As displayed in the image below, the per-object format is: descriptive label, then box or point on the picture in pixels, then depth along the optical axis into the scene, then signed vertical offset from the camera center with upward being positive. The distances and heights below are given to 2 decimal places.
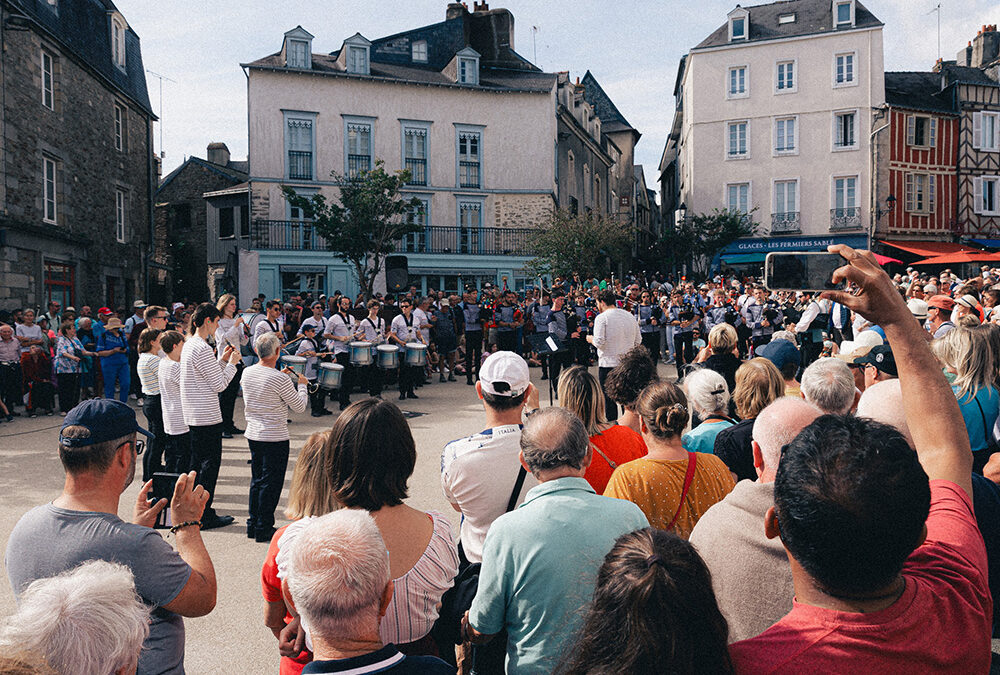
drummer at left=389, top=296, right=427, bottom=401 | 13.36 -0.61
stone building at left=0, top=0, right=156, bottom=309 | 16.89 +4.53
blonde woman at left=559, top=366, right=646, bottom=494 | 3.69 -0.71
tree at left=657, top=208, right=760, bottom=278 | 32.97 +3.47
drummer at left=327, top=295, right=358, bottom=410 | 12.67 -0.57
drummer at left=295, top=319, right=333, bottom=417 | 11.63 -0.85
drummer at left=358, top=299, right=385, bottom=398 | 13.28 -0.48
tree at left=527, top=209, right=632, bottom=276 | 26.81 +2.44
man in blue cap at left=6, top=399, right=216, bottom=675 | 2.41 -0.78
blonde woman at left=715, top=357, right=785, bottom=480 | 3.88 -0.62
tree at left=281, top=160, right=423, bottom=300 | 24.09 +3.18
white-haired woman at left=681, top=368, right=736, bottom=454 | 4.34 -0.59
